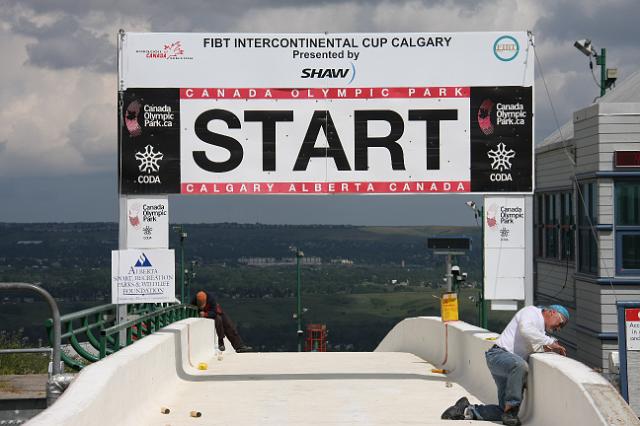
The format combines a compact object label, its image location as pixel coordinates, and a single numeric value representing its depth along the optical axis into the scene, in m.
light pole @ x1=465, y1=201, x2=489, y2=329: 27.76
